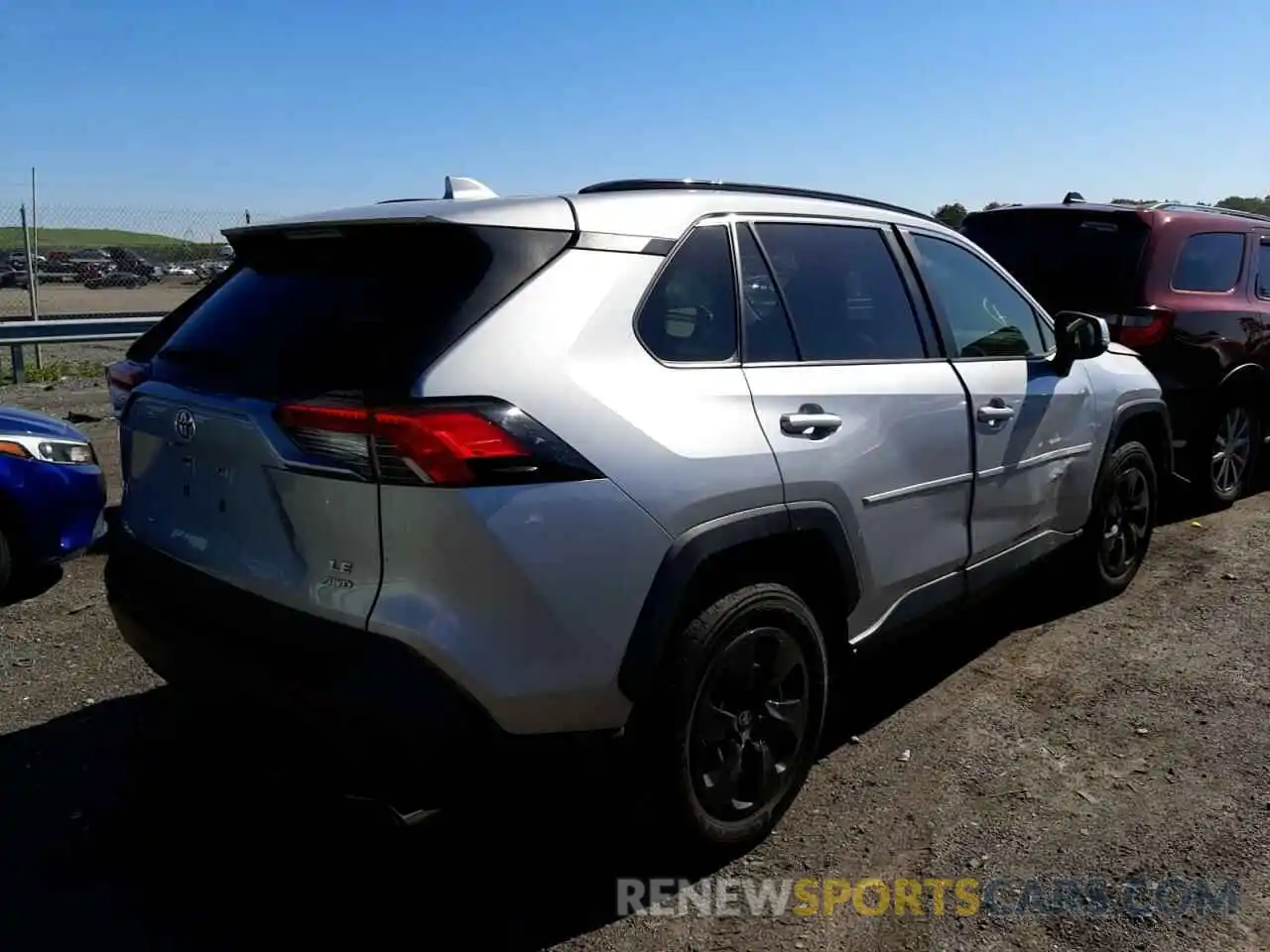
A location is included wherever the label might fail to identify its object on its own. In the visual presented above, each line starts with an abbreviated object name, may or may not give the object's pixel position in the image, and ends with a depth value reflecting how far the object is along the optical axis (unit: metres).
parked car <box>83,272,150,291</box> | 20.28
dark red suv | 6.44
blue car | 4.87
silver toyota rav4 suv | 2.43
